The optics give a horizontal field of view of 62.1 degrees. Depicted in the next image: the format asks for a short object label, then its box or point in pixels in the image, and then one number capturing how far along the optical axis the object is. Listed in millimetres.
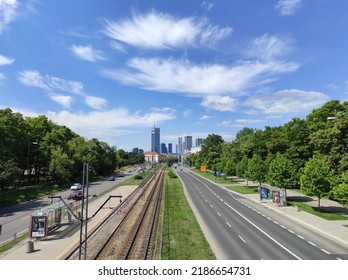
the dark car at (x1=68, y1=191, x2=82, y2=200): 47344
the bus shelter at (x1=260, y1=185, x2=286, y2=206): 41019
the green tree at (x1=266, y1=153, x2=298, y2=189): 44188
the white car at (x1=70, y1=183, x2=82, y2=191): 59675
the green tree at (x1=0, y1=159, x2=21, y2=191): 42575
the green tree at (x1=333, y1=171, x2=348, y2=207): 28531
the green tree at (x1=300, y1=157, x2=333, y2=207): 35281
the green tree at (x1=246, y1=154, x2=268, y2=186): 57062
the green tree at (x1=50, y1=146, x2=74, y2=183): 63094
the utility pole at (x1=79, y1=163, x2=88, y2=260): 20797
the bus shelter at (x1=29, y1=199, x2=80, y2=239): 25188
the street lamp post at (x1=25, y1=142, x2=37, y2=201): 61847
